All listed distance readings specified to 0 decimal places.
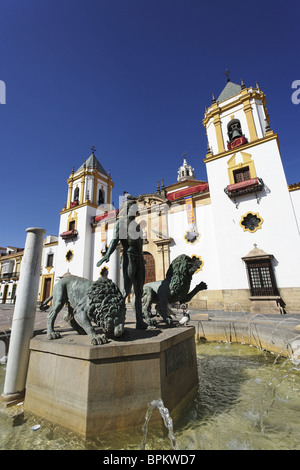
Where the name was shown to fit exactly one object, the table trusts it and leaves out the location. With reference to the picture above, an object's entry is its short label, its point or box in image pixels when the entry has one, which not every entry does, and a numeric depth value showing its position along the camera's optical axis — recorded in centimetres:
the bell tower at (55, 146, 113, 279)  2066
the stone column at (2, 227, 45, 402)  241
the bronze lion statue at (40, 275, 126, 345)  215
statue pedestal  182
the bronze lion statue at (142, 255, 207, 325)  348
